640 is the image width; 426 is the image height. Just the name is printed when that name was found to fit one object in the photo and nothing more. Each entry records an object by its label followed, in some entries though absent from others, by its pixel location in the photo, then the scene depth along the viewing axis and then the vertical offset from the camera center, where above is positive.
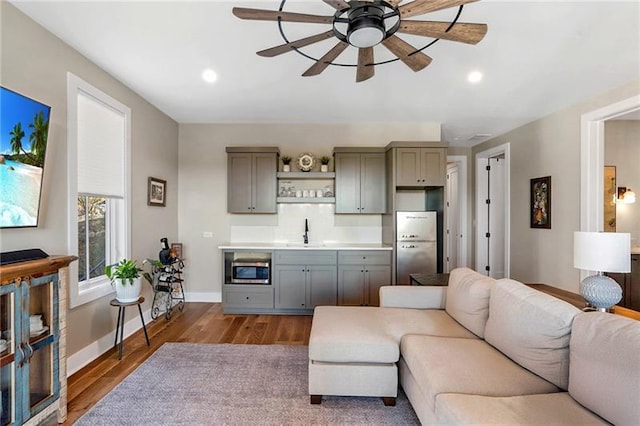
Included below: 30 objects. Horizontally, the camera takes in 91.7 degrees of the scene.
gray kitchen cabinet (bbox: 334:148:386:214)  4.64 +0.48
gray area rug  2.08 -1.37
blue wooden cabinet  1.74 -0.77
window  2.71 +0.30
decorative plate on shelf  4.66 +0.79
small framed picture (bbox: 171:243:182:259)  4.50 -0.50
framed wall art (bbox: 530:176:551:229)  4.29 +0.16
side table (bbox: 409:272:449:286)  3.23 -0.71
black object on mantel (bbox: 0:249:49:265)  1.81 -0.25
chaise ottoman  2.14 -1.05
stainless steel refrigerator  4.35 -0.36
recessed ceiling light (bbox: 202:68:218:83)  3.17 +1.46
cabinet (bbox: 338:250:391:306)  4.28 -0.85
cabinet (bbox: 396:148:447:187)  4.39 +0.68
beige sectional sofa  1.32 -0.86
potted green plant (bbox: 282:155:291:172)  4.70 +0.79
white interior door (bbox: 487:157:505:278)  5.90 -0.17
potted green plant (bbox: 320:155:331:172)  4.68 +0.78
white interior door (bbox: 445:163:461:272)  6.38 -0.17
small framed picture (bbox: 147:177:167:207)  4.05 +0.31
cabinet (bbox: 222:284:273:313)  4.30 -1.13
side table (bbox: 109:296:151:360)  2.95 -0.89
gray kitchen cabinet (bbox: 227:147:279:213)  4.57 +0.51
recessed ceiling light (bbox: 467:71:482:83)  3.18 +1.44
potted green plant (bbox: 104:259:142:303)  2.95 -0.62
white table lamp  2.05 -0.34
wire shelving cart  4.02 -1.03
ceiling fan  1.68 +1.09
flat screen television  1.92 +0.39
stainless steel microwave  4.34 -0.79
